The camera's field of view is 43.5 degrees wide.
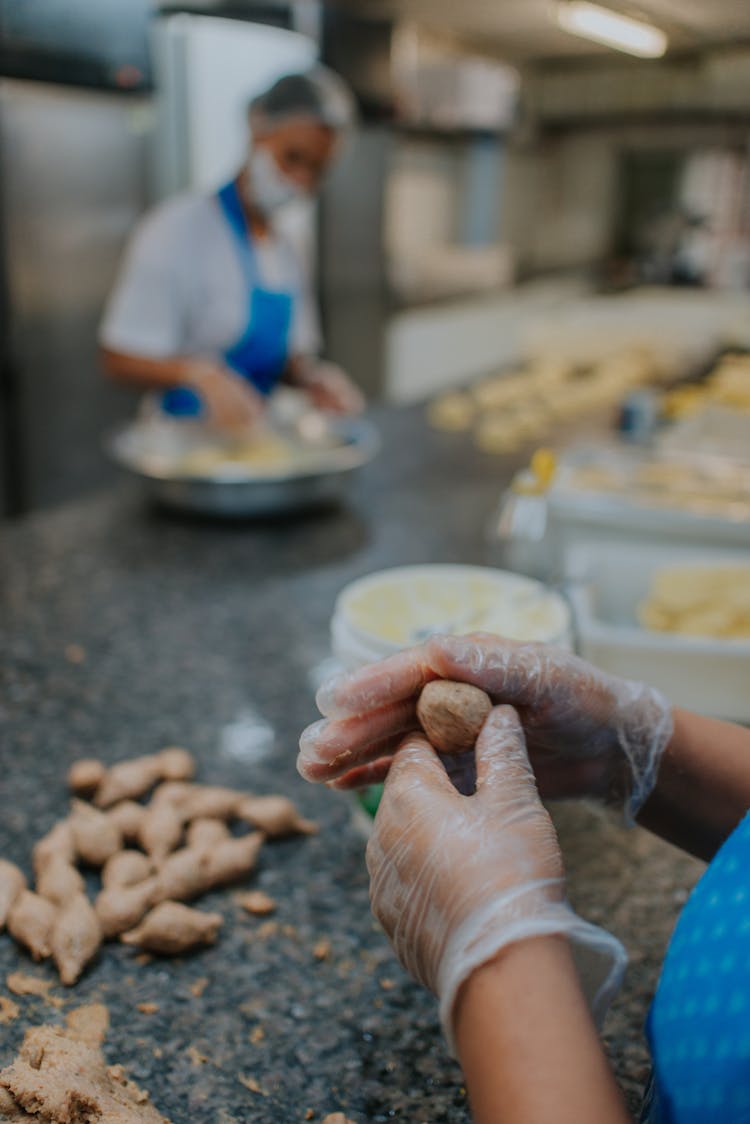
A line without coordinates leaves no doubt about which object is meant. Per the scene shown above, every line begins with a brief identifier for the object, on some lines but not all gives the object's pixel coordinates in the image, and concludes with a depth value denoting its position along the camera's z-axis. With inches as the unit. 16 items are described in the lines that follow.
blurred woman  96.3
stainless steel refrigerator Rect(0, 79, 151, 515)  136.6
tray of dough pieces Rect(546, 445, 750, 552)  63.7
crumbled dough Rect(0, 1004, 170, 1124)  26.2
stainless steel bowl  79.6
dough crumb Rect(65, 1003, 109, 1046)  30.4
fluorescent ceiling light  69.4
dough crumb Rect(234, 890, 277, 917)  36.8
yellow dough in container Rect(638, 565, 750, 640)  50.9
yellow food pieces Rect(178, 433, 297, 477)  85.3
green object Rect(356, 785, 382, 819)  36.4
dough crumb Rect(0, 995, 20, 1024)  31.1
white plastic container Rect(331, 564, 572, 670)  41.5
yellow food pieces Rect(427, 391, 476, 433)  126.6
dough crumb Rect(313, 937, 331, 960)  34.9
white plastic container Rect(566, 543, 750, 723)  48.1
